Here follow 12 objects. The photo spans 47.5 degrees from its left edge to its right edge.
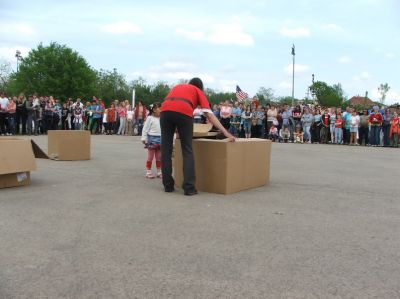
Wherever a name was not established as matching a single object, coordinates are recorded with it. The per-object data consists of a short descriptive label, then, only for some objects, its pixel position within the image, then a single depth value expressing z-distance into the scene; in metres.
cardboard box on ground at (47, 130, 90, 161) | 11.49
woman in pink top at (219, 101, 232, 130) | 23.19
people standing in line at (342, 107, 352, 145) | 21.44
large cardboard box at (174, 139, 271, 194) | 6.88
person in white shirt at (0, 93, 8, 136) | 21.14
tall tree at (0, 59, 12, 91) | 69.95
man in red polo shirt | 6.84
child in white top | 8.67
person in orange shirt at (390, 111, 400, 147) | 20.11
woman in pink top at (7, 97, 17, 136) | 21.31
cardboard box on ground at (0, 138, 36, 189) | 7.12
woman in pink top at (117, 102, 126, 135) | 25.31
